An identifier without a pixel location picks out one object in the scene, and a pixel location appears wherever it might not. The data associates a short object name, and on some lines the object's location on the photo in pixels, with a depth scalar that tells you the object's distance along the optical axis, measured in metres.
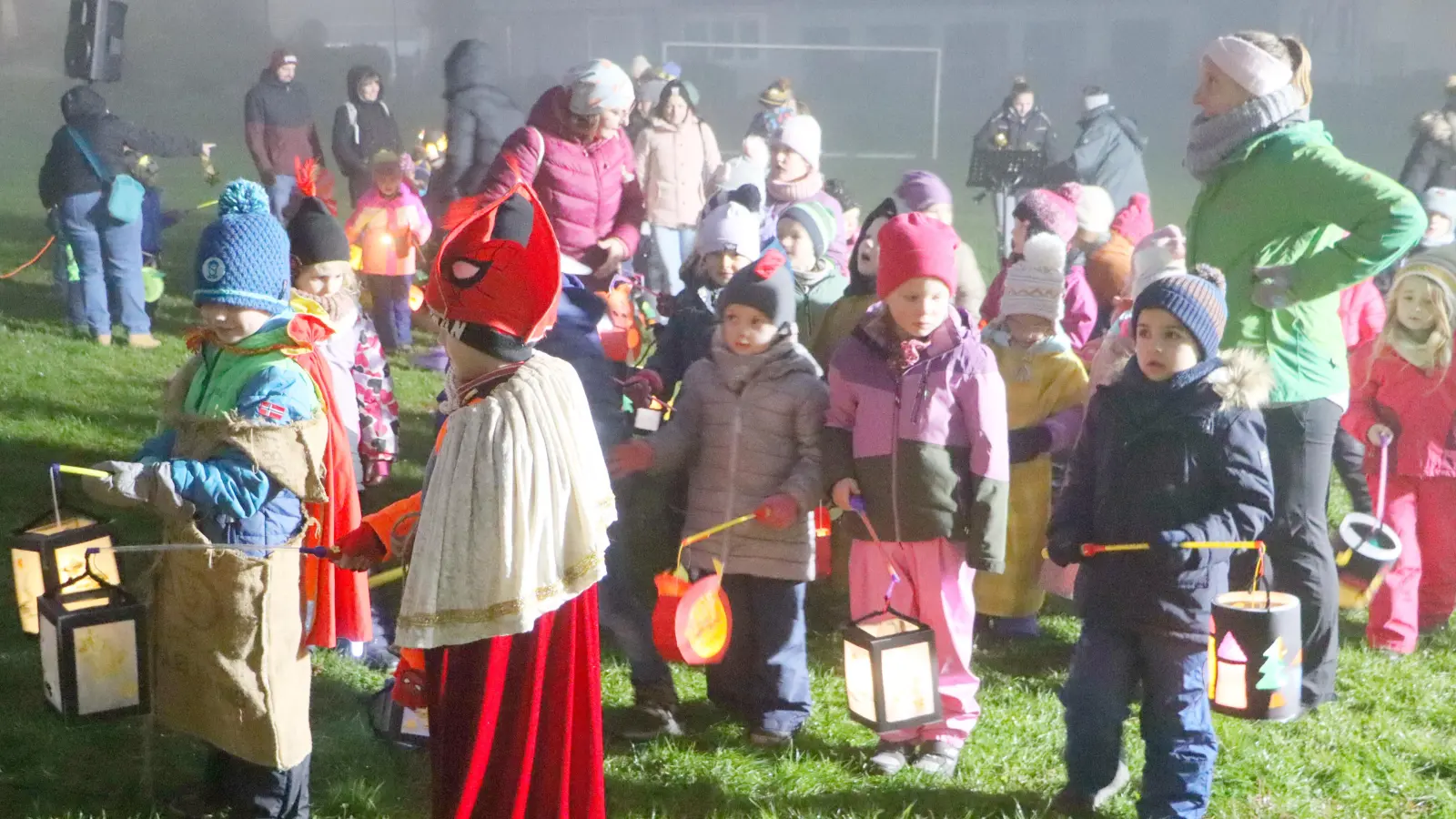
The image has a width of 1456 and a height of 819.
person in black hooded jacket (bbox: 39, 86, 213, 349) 10.33
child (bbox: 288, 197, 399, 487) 4.88
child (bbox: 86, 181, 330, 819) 3.35
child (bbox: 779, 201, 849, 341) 6.09
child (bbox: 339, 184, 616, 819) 2.76
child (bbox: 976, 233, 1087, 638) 5.14
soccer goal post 21.67
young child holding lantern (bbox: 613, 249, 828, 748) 4.45
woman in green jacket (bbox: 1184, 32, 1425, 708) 4.19
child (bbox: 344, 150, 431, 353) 10.12
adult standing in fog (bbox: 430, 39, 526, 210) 8.07
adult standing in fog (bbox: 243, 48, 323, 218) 13.17
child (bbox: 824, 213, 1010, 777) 4.21
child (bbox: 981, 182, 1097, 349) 6.54
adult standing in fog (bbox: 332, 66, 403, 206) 12.63
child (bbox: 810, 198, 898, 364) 5.63
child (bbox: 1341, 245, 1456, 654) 5.44
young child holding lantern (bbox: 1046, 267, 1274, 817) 3.69
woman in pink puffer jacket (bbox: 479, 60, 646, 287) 5.08
